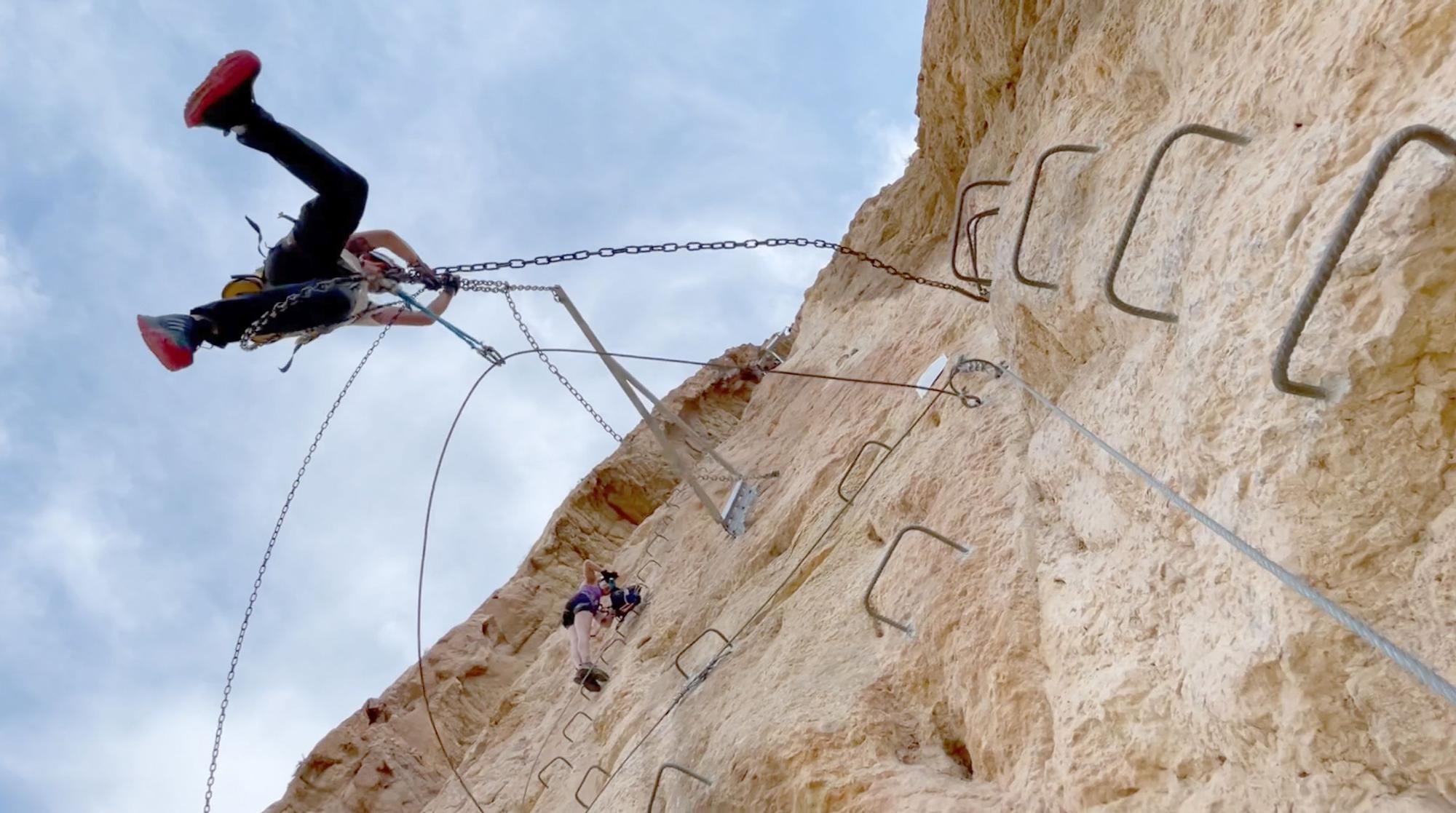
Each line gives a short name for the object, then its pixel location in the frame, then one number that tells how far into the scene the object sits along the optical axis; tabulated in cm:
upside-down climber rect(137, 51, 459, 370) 520
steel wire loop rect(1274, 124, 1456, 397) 176
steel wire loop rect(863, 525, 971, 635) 378
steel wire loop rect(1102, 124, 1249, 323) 251
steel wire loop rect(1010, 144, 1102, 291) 350
